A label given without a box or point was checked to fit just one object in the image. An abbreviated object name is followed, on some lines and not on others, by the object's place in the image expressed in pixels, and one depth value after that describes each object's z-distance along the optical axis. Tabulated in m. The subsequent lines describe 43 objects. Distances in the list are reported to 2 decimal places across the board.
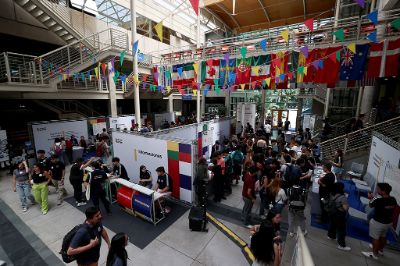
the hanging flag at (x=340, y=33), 6.54
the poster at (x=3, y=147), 9.70
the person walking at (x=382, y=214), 4.02
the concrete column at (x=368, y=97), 12.83
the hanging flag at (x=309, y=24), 6.97
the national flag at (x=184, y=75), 15.47
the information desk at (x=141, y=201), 5.60
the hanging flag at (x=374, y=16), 5.64
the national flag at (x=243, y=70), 12.53
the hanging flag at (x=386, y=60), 8.23
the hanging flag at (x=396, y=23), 5.64
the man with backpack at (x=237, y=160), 8.13
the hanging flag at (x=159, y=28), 9.77
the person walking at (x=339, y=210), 4.43
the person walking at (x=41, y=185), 6.16
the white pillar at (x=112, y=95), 14.95
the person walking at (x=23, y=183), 6.44
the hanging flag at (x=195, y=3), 6.55
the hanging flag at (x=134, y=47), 10.76
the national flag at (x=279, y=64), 11.06
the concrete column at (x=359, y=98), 13.84
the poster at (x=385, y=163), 5.54
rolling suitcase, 5.36
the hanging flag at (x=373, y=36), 6.35
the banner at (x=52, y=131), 10.69
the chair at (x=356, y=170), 8.33
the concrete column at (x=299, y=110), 19.07
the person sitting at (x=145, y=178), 6.69
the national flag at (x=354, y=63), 9.09
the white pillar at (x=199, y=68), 13.98
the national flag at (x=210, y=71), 13.43
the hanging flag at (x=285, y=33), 7.94
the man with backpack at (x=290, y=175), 6.25
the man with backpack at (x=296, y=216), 4.19
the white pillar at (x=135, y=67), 11.45
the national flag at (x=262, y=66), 12.02
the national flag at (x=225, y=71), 13.19
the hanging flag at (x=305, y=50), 8.53
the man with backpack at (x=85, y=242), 3.07
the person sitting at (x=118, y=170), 6.95
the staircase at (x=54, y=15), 10.06
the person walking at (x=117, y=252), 2.81
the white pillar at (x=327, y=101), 15.42
